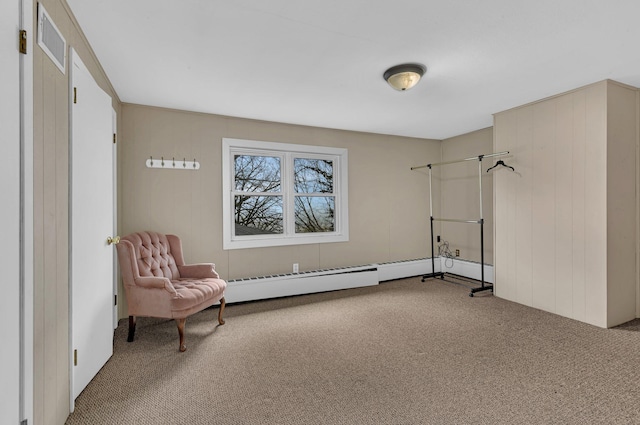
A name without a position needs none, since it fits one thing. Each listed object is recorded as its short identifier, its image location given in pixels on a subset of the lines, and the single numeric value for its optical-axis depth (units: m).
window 4.03
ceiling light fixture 2.60
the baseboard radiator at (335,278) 3.92
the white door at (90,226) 1.89
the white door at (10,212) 1.12
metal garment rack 3.89
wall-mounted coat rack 3.53
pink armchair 2.65
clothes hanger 3.85
